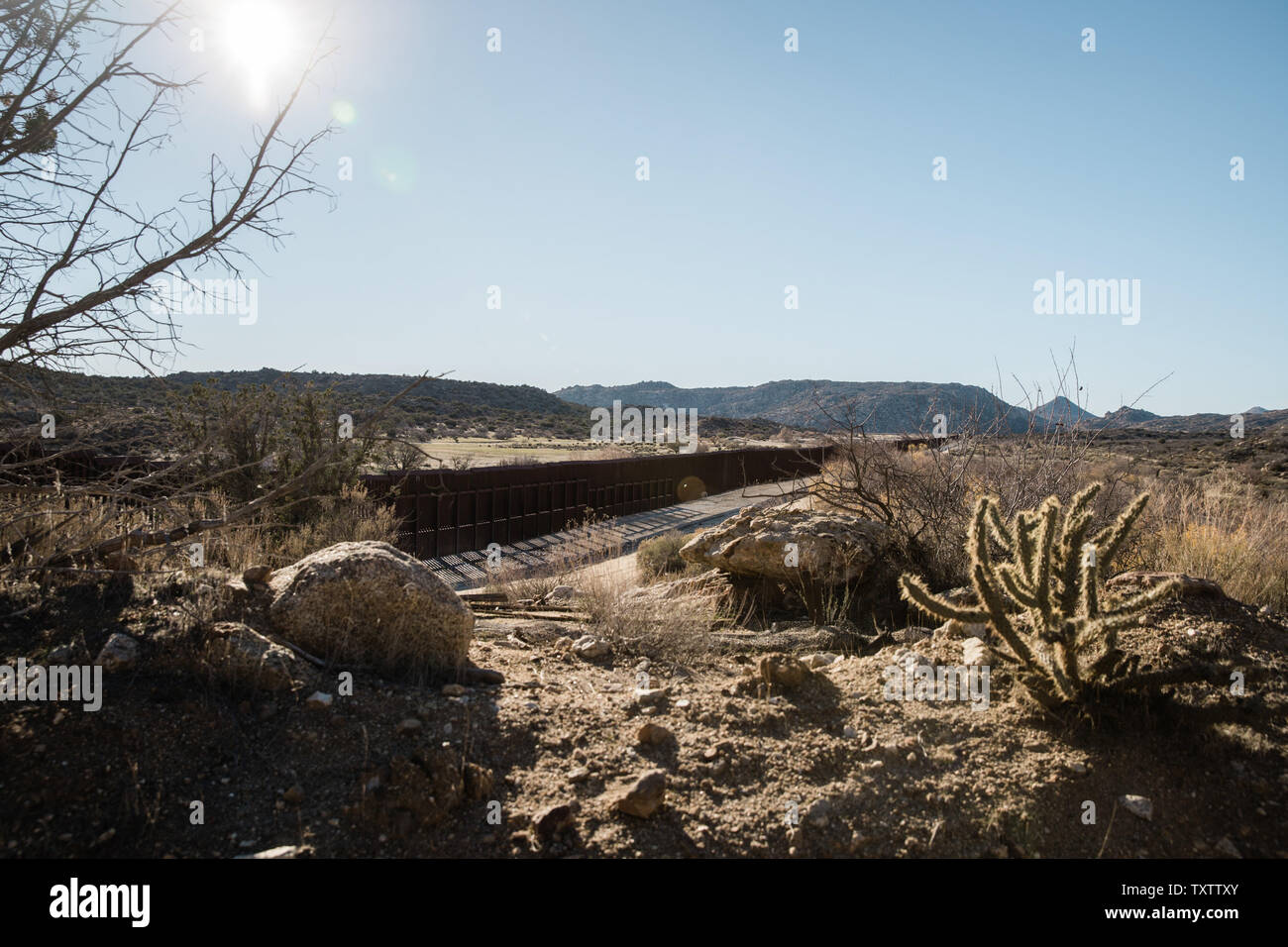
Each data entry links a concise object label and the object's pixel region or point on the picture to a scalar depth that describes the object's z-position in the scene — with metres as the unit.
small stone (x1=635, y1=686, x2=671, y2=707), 4.53
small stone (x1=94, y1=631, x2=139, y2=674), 3.90
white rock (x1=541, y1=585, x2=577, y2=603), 8.66
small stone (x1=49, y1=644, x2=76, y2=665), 3.92
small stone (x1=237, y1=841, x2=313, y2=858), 2.98
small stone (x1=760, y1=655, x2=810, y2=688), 4.72
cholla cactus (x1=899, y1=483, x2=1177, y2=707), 4.02
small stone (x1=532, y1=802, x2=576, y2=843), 3.25
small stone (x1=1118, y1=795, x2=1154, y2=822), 3.41
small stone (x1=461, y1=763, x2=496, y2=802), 3.44
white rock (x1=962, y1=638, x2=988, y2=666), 4.79
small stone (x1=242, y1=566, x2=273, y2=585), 4.96
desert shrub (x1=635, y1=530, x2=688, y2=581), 12.77
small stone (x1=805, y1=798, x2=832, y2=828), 3.41
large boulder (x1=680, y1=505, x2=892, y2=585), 8.90
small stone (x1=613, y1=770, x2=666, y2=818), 3.37
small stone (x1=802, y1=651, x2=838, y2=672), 5.54
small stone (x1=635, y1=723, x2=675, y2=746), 3.99
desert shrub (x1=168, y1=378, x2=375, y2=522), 10.64
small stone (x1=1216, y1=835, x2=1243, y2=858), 3.22
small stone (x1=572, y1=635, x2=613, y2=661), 5.74
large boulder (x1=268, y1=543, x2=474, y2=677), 4.59
